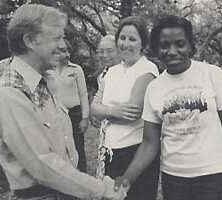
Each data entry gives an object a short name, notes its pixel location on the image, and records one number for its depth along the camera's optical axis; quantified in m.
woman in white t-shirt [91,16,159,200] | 3.34
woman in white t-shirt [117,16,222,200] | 2.83
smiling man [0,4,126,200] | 2.10
